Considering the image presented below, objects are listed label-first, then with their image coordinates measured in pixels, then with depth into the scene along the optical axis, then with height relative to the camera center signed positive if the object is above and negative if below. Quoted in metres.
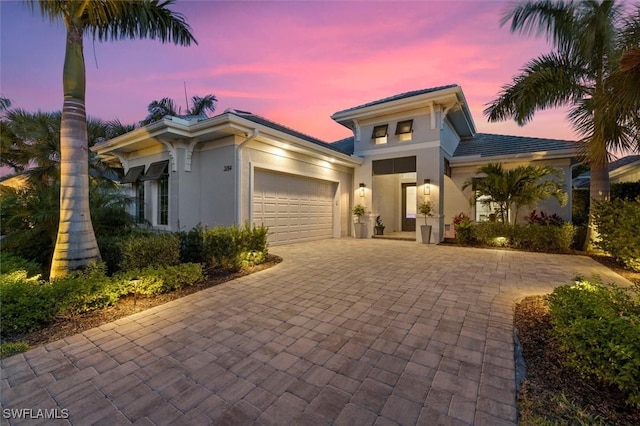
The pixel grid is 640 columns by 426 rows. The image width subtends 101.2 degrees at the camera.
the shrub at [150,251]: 4.70 -0.82
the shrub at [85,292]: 3.37 -1.14
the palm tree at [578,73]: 6.10 +3.67
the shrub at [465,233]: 9.74 -0.88
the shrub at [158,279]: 3.96 -1.15
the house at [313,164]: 7.77 +1.65
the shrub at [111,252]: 5.25 -0.93
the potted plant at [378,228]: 12.50 -0.92
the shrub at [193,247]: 6.07 -0.91
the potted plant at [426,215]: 10.37 -0.23
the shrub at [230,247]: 5.78 -0.89
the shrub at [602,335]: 1.75 -0.94
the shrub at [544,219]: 8.84 -0.33
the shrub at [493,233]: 8.93 -0.83
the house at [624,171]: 12.48 +1.95
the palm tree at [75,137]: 4.21 +1.17
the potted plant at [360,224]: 11.90 -0.70
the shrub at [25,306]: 2.99 -1.18
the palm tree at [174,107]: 14.75 +5.86
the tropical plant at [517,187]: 8.49 +0.76
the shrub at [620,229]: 5.63 -0.44
